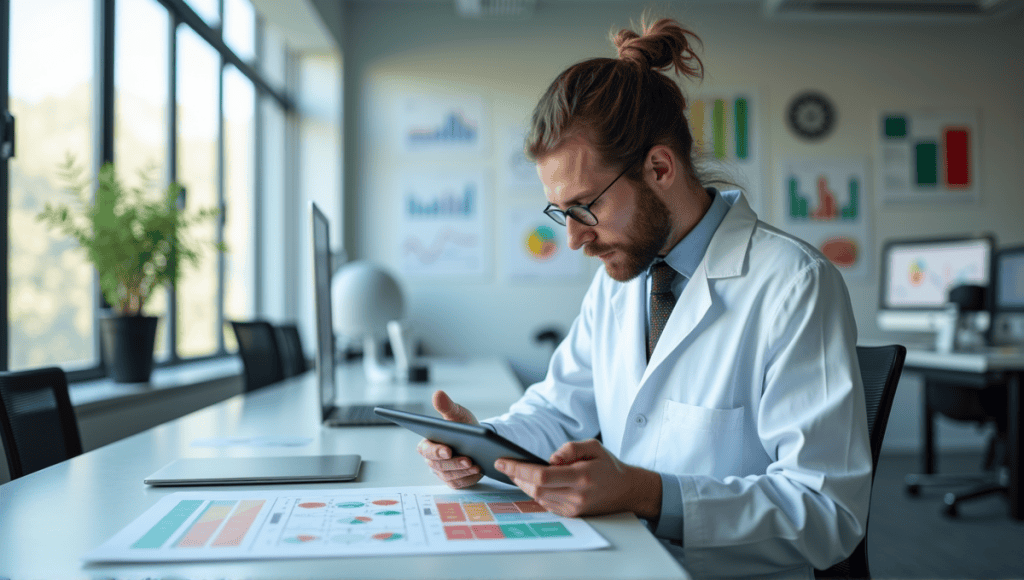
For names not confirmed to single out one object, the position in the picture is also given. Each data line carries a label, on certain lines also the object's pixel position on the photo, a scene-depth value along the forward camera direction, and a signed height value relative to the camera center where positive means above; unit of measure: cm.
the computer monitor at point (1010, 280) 362 +5
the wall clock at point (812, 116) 461 +112
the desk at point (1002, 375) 311 -38
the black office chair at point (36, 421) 118 -21
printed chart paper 74 -26
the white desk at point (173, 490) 70 -27
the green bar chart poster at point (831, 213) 462 +50
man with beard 89 -11
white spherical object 265 -2
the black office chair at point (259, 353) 257 -20
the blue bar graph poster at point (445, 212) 452 +53
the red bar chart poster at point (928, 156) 464 +86
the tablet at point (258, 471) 104 -26
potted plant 208 +16
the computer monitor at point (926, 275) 368 +8
